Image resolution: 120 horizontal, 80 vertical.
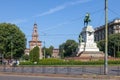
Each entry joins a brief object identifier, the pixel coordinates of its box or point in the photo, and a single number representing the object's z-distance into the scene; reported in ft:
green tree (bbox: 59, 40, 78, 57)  274.43
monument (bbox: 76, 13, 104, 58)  122.80
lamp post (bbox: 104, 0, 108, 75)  56.53
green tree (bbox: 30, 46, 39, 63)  131.92
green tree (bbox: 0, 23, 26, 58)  160.09
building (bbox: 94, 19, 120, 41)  253.98
